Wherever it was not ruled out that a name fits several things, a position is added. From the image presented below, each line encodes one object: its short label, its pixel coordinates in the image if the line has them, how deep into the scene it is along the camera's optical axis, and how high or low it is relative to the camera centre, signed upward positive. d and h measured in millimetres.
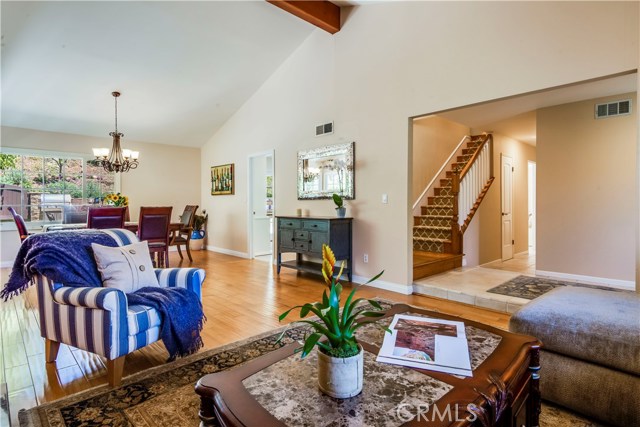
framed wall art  6983 +699
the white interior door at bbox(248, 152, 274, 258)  6574 +13
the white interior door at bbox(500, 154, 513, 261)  5988 -1
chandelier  4938 +898
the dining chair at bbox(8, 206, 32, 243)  4023 -134
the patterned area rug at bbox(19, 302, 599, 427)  1623 -1037
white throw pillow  2203 -383
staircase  4789 -7
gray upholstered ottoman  1524 -728
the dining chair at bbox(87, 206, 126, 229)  4005 -54
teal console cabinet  4324 -394
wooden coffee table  951 -602
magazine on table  1213 -573
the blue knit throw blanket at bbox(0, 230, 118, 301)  2064 -307
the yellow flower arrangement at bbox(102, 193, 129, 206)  5141 +203
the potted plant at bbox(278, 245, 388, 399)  1034 -455
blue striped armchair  1896 -673
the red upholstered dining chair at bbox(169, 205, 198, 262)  6004 -342
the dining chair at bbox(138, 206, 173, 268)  4809 -228
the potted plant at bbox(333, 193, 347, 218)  4406 +48
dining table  4484 -188
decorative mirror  4574 +566
